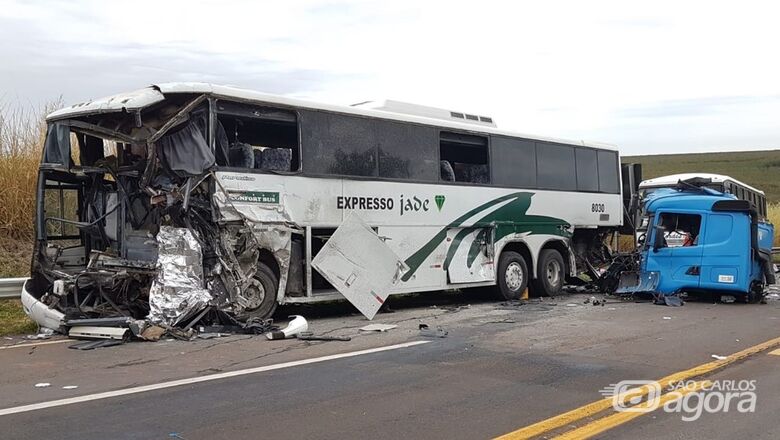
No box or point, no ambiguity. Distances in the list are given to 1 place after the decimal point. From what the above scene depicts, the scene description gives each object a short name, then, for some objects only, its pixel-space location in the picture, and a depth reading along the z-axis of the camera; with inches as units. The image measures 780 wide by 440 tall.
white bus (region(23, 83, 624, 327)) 371.2
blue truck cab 509.7
